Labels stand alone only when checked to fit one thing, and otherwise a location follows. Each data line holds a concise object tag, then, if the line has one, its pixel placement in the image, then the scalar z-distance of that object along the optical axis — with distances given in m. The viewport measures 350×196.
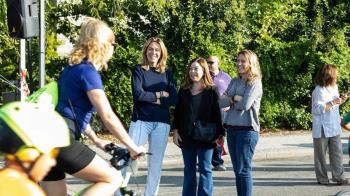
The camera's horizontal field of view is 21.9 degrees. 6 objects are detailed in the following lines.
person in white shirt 12.07
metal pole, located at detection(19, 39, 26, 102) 13.30
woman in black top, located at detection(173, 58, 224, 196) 9.55
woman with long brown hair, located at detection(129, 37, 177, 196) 9.83
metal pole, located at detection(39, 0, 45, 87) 12.96
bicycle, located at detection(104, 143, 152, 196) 6.00
